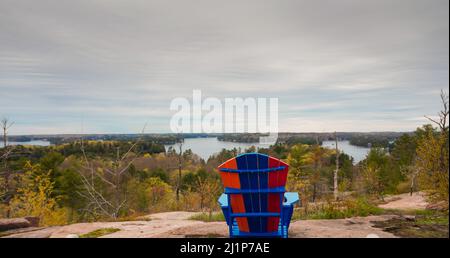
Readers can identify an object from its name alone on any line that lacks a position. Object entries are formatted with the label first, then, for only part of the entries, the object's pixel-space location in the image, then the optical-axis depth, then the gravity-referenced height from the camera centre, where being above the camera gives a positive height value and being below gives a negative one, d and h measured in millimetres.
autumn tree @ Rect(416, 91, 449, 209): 3596 -369
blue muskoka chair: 3051 -607
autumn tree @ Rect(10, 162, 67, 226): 12086 -3128
